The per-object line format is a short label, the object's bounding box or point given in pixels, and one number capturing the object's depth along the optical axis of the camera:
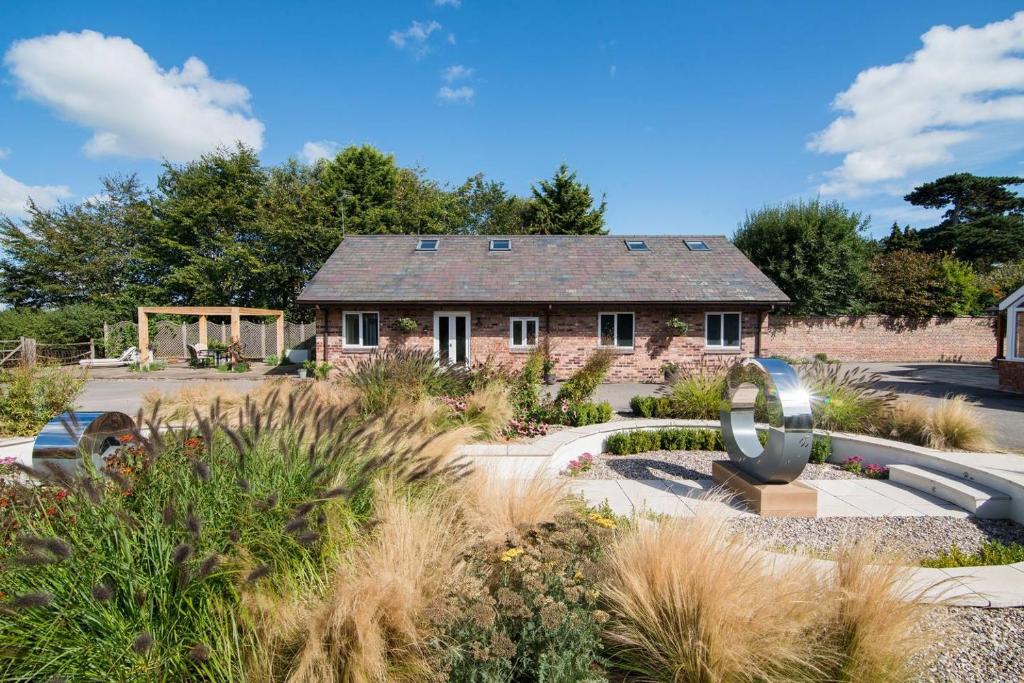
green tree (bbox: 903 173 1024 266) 37.88
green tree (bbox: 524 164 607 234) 29.80
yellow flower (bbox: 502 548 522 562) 2.64
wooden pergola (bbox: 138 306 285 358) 20.12
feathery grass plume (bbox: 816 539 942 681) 2.12
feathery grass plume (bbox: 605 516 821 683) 2.06
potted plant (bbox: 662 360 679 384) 15.56
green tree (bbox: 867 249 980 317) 24.96
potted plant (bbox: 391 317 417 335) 16.08
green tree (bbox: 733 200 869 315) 25.48
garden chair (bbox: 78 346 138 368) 21.34
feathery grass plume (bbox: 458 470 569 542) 3.21
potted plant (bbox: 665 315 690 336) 16.08
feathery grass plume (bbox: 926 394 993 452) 6.98
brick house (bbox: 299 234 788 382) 16.02
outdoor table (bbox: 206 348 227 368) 20.92
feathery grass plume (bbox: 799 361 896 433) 7.95
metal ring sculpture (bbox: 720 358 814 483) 4.75
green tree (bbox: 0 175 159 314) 28.77
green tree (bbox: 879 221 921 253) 38.31
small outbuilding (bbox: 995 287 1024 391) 13.81
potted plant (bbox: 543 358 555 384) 15.62
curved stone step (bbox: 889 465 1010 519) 5.02
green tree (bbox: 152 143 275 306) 29.52
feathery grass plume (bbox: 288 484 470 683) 1.88
